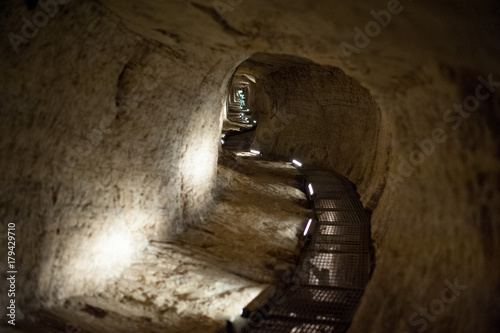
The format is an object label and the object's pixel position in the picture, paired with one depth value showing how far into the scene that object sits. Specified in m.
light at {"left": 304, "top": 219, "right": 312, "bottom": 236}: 6.54
